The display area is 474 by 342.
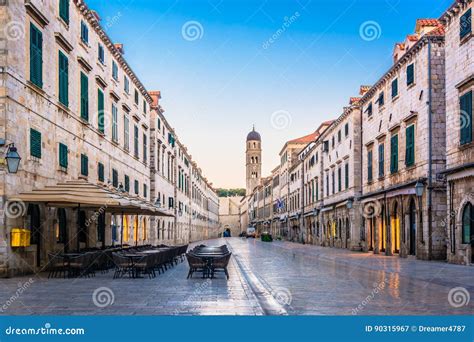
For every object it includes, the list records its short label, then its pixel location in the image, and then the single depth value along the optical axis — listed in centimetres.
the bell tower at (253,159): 15238
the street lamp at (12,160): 1576
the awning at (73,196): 1659
